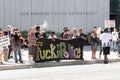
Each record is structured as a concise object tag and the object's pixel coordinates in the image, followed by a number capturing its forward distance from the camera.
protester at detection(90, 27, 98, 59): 24.45
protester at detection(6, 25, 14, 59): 23.26
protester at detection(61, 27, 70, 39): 25.81
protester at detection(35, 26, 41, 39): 22.65
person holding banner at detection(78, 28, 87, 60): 23.51
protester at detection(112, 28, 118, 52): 29.95
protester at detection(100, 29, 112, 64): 23.09
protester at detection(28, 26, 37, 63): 21.58
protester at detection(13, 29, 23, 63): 21.98
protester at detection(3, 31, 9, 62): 22.35
